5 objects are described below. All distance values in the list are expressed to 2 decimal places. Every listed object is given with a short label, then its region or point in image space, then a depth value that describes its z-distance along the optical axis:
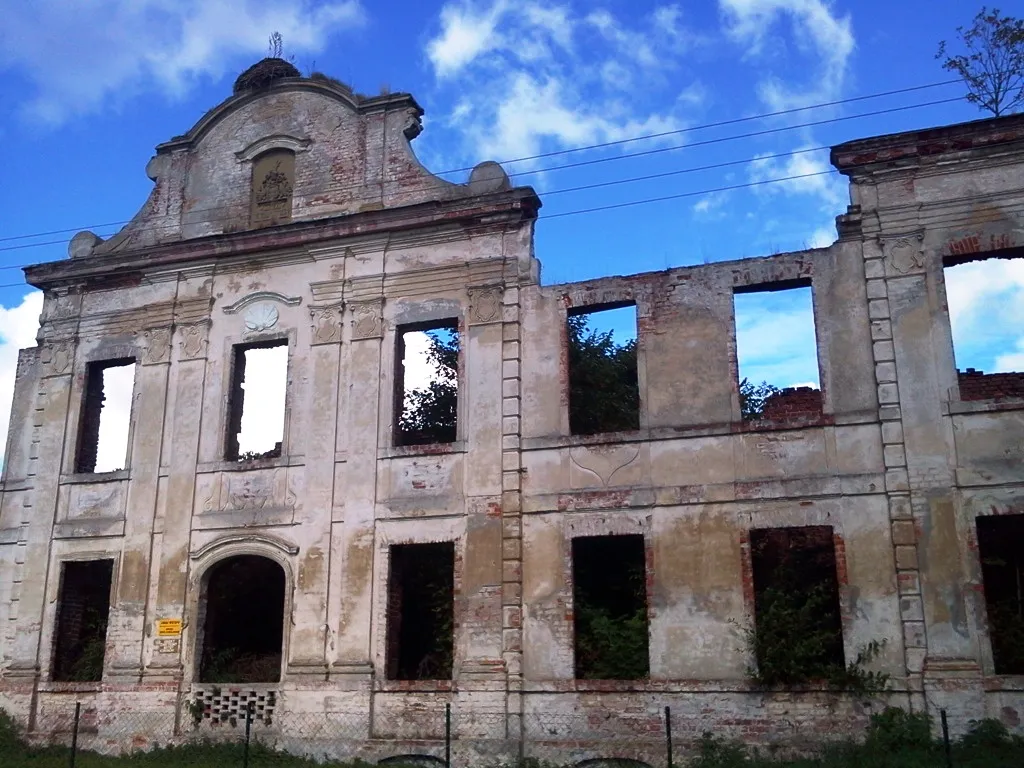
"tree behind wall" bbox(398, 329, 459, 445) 19.66
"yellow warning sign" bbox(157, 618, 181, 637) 14.53
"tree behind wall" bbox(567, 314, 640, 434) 19.03
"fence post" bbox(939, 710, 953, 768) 9.80
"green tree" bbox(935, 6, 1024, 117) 14.04
